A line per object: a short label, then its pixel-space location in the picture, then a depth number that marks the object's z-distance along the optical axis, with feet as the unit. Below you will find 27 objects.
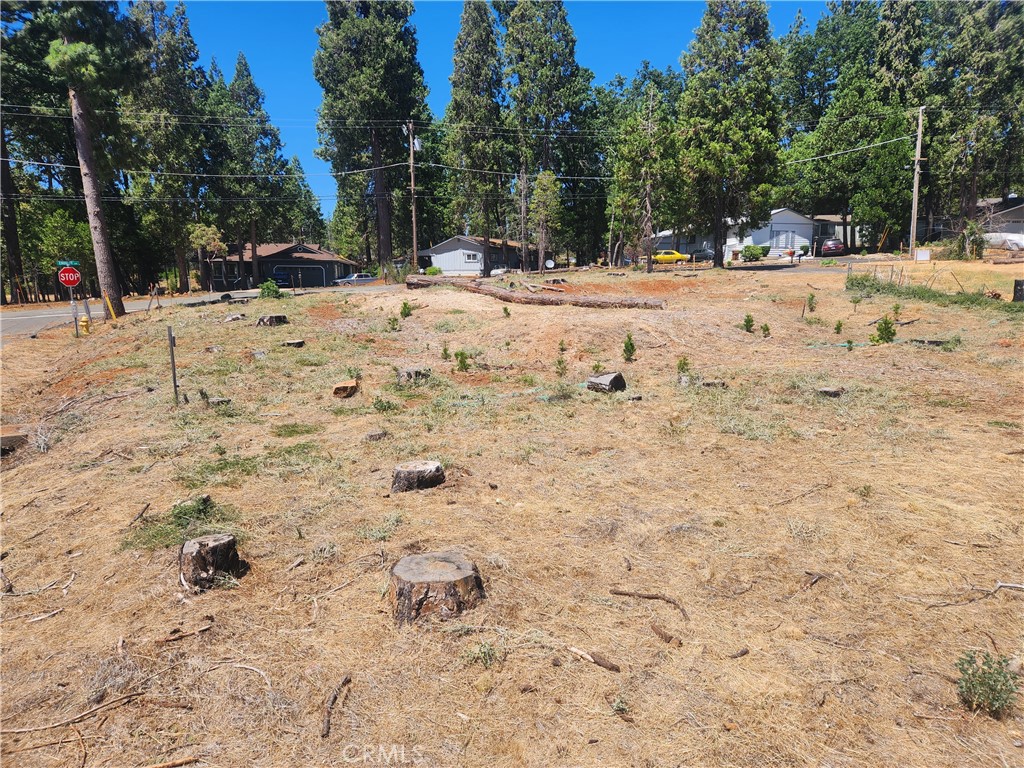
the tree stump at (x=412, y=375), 38.91
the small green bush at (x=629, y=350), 44.20
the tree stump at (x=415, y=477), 21.34
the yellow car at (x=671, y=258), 188.86
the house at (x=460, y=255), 199.41
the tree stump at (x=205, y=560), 14.99
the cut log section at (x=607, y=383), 35.59
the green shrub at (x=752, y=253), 165.99
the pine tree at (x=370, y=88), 157.48
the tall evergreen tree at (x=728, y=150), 127.44
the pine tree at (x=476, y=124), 163.63
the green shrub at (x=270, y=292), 93.87
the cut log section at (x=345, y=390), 36.19
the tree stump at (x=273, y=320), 62.80
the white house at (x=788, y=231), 196.13
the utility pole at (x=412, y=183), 138.70
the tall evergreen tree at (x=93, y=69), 71.87
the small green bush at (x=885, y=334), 46.16
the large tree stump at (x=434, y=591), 13.83
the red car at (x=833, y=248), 176.55
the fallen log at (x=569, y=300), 67.15
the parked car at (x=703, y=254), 200.54
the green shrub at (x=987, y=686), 11.02
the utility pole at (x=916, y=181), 120.98
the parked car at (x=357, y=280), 160.79
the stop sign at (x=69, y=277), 65.10
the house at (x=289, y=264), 192.65
